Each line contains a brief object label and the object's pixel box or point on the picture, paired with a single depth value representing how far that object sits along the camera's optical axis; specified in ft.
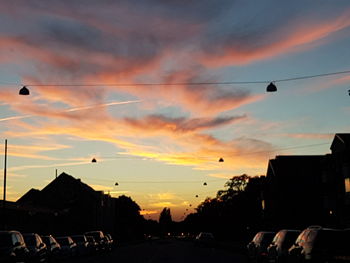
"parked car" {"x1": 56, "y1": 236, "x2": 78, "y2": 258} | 119.14
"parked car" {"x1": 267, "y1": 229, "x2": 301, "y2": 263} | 71.00
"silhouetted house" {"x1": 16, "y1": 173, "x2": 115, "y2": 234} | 339.32
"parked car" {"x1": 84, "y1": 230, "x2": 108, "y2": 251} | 162.76
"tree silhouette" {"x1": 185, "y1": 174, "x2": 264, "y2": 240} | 341.54
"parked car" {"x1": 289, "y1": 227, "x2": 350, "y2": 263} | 50.37
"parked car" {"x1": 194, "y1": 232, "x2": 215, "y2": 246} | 212.43
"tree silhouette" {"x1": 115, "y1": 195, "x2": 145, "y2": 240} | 486.88
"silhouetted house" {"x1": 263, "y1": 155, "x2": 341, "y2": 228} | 260.42
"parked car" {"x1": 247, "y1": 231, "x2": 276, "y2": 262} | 89.20
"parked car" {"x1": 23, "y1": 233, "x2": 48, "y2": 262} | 85.60
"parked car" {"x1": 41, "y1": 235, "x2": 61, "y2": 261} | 100.97
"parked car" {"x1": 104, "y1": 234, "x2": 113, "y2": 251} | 176.18
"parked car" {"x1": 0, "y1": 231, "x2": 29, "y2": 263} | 73.20
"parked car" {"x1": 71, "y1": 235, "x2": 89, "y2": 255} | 136.89
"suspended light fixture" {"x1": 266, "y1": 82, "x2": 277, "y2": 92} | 97.04
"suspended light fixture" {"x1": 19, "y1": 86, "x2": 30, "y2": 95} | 95.40
